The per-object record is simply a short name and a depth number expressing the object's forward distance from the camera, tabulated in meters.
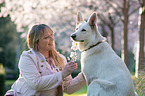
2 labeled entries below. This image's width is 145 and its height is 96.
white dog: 3.09
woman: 3.59
